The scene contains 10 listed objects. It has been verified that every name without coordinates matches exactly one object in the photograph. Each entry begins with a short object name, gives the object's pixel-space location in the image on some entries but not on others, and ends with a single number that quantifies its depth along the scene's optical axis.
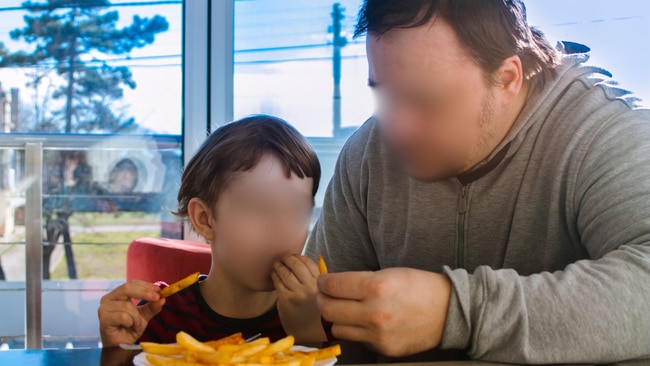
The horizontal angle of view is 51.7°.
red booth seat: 2.05
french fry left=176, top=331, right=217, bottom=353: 0.75
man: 0.82
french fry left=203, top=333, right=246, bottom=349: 0.80
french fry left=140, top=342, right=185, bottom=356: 0.78
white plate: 0.74
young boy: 1.16
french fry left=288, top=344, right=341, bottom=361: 0.74
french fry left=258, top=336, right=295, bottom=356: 0.74
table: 0.83
